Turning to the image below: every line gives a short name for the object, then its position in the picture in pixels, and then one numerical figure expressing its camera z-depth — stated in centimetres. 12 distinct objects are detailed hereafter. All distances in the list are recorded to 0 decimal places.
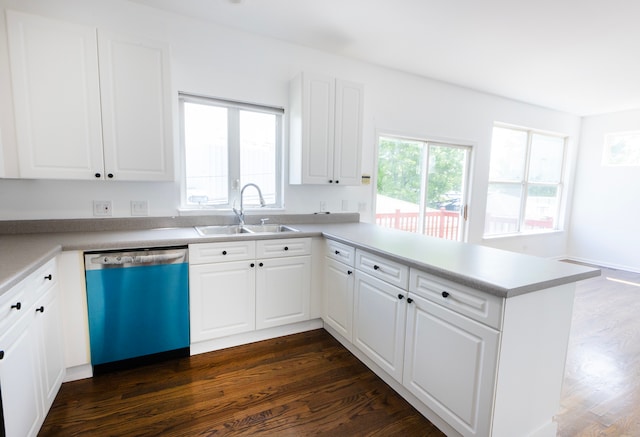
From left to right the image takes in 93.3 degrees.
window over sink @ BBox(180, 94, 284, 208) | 259
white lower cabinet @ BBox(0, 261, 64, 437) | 118
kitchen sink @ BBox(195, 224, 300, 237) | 254
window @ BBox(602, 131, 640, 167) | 472
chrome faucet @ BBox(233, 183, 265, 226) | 265
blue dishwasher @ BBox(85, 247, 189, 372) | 188
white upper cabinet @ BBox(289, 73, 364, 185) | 267
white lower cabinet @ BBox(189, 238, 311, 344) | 216
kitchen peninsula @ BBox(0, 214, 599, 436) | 129
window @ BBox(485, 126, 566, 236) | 452
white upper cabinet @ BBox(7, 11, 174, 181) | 182
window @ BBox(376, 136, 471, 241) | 359
